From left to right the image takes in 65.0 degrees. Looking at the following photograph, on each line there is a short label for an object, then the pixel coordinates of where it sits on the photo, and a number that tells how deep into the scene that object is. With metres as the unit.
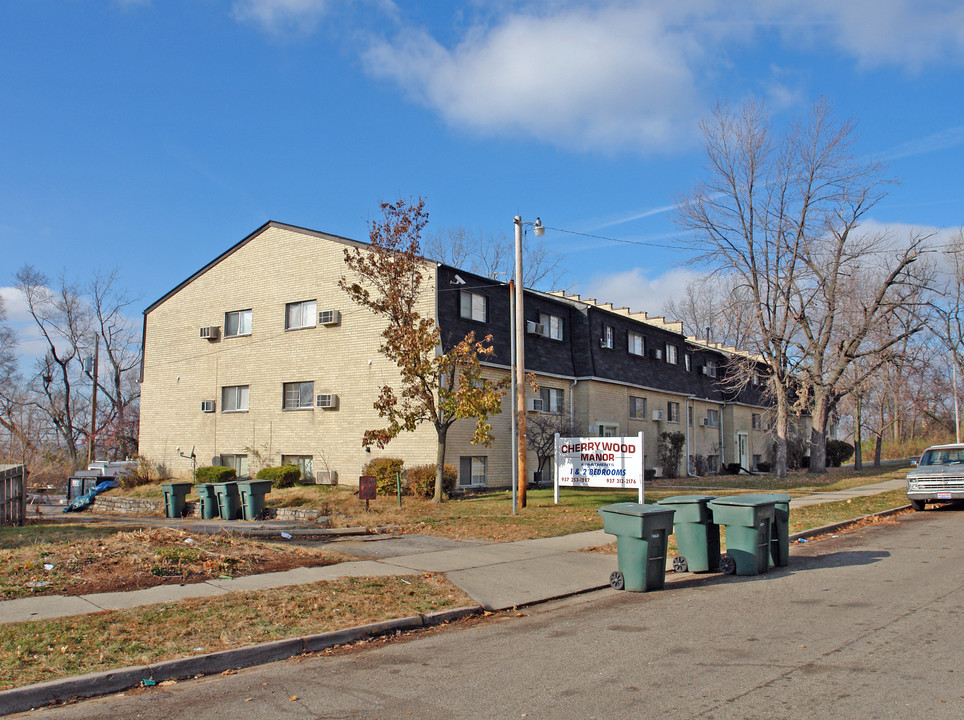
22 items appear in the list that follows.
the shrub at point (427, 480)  21.28
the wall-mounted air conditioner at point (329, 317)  25.25
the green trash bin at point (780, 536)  11.05
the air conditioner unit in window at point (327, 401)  24.91
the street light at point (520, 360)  17.45
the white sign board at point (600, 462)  16.78
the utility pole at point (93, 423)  40.03
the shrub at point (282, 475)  24.72
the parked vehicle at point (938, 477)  19.34
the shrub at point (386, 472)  21.97
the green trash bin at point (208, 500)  20.58
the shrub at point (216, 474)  26.08
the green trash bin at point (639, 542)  9.51
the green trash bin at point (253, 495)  19.70
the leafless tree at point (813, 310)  33.56
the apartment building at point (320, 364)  24.47
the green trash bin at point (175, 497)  22.66
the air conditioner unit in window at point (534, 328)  26.44
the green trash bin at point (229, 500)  20.09
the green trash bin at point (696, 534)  10.68
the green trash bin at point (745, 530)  10.32
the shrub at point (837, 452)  48.84
